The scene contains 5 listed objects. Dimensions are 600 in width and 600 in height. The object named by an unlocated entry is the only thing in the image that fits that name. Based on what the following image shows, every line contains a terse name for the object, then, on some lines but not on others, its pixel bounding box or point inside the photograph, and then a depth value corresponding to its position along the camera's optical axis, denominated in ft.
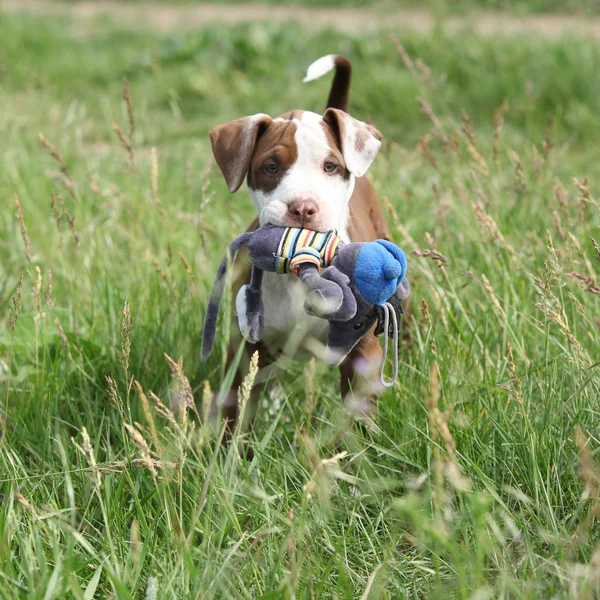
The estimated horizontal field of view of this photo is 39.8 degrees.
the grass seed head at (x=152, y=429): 4.79
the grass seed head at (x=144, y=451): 4.65
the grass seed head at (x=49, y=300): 7.05
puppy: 6.70
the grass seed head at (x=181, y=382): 5.09
